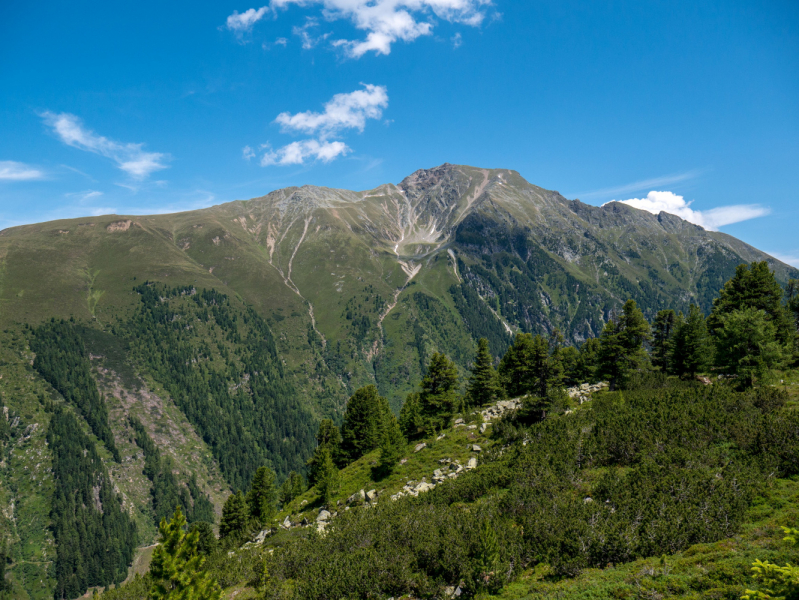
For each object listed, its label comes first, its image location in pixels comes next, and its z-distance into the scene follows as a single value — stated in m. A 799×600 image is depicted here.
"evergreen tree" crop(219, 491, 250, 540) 68.00
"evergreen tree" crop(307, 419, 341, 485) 55.54
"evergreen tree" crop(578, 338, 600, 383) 67.44
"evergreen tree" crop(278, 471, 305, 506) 75.31
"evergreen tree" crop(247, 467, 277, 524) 65.19
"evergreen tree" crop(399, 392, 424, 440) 54.72
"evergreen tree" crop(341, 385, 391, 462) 63.91
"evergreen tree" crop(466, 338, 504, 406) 62.66
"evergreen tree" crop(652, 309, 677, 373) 55.21
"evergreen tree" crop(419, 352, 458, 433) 54.53
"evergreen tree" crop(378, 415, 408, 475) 43.52
